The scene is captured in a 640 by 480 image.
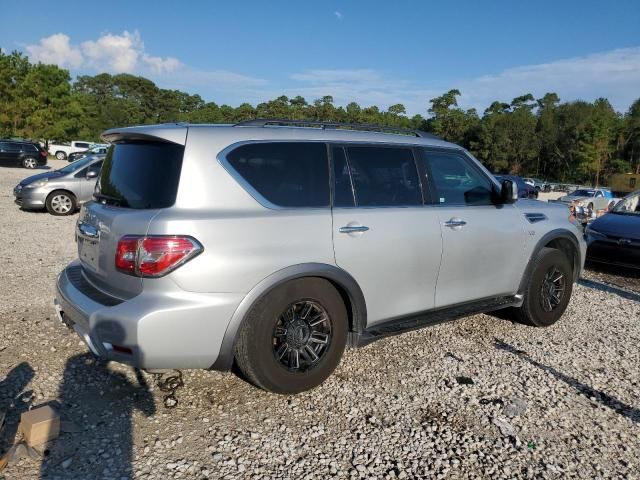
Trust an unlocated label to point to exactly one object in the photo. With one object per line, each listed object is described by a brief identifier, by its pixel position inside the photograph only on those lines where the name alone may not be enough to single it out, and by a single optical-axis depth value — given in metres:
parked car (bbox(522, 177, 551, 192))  49.44
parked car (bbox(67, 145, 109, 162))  43.23
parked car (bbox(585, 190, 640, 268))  7.44
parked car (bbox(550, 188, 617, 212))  12.58
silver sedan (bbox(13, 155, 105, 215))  11.95
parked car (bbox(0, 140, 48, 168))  28.36
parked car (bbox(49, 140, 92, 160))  48.92
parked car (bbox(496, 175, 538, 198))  23.00
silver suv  2.92
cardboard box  2.76
